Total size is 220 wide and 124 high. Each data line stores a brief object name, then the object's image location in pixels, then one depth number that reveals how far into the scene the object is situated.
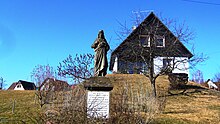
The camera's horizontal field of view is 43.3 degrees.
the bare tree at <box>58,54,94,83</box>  25.36
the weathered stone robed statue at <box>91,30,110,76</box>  10.48
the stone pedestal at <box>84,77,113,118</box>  9.40
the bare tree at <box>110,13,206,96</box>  22.58
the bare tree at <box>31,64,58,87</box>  19.30
